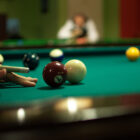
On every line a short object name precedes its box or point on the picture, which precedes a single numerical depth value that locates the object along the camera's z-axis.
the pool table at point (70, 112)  0.55
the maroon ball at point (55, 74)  1.02
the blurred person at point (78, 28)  6.24
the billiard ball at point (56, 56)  1.95
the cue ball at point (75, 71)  1.13
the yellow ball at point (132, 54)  2.04
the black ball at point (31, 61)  1.64
